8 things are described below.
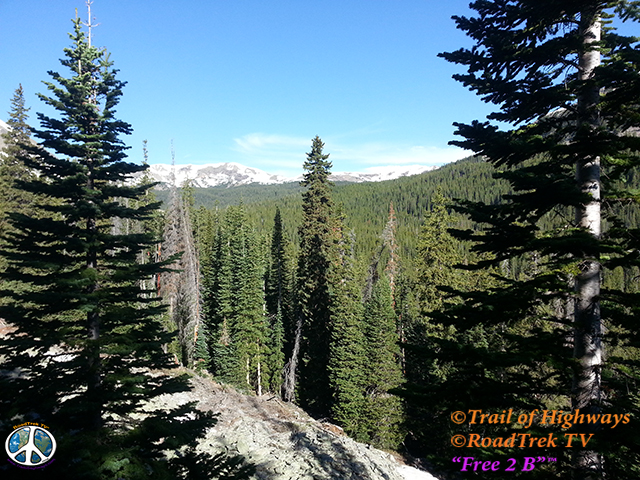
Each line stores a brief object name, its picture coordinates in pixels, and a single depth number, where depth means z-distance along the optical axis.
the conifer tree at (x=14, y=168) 28.02
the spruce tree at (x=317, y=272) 28.20
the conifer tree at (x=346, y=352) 26.55
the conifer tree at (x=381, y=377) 26.16
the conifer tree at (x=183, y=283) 31.66
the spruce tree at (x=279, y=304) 33.94
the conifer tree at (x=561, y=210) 4.55
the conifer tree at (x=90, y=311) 7.07
